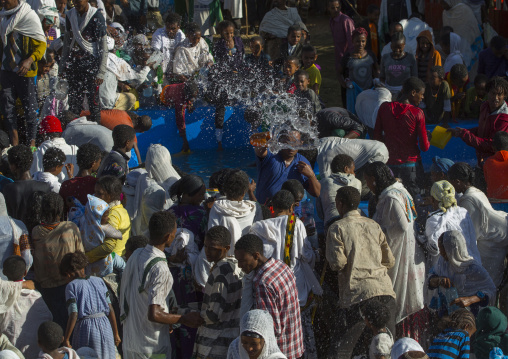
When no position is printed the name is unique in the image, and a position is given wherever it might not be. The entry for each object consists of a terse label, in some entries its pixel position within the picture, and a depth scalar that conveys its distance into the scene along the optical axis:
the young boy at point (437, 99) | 22.02
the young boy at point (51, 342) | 11.12
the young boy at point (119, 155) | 15.77
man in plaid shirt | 11.27
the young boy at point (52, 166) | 15.08
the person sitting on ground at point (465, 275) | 12.89
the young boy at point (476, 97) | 22.51
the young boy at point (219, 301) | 11.47
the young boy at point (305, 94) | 20.87
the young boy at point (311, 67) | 24.34
